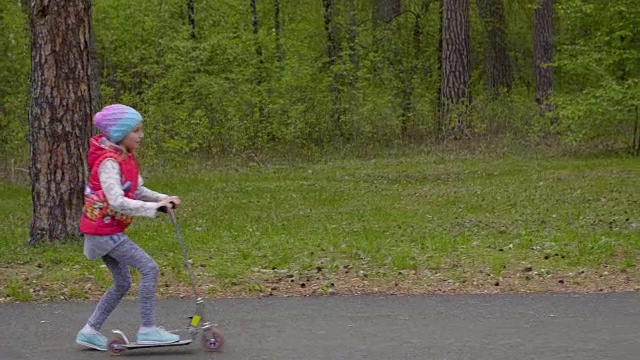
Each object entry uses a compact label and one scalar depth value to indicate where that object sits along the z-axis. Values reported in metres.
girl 6.10
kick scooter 6.34
